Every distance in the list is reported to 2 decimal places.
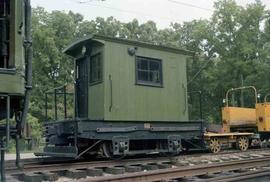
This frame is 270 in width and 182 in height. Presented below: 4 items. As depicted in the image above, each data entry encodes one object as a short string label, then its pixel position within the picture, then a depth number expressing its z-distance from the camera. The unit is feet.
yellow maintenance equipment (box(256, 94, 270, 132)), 63.77
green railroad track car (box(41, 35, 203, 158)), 38.50
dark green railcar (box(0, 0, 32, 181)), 15.53
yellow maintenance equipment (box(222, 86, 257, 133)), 63.41
